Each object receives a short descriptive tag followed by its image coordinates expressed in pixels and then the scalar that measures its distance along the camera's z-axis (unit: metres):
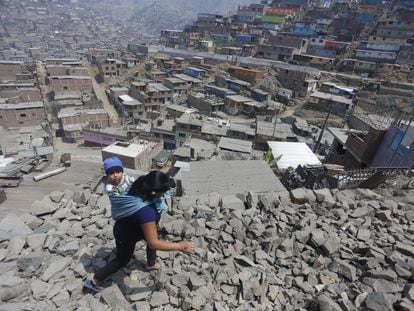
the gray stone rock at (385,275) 3.53
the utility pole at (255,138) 26.60
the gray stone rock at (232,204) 5.75
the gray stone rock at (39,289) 3.58
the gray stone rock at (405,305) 2.90
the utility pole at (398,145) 10.02
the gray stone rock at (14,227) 4.83
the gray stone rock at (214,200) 5.88
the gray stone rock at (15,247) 4.29
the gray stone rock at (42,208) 5.50
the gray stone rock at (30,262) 4.05
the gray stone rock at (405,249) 4.20
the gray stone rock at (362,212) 5.50
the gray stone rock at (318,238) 4.64
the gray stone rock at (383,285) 3.31
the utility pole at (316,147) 21.43
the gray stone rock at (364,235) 4.81
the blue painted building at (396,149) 9.84
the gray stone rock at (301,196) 6.12
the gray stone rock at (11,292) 3.53
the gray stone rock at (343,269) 4.00
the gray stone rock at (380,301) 3.00
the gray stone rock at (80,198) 5.95
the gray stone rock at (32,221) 5.14
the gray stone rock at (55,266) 3.90
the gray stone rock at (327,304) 3.21
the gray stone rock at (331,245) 4.51
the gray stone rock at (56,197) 5.90
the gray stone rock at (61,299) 3.45
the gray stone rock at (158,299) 3.49
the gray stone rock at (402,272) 3.57
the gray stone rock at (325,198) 6.00
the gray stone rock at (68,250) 4.38
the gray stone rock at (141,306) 3.39
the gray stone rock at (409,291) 3.02
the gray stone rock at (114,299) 3.43
